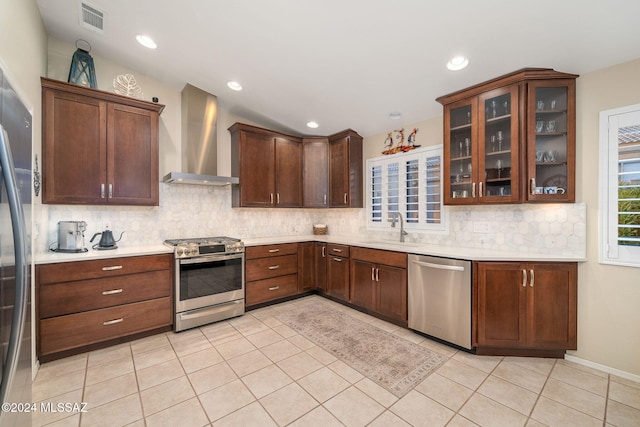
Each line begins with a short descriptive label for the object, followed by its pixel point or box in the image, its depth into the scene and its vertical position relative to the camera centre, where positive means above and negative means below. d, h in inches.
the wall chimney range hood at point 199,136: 137.0 +38.6
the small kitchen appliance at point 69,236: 103.8 -9.6
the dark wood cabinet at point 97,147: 100.3 +25.6
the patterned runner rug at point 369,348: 86.0 -52.2
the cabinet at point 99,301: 91.7 -33.6
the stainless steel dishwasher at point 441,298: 99.8 -34.1
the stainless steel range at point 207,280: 116.5 -31.6
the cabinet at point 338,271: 146.6 -33.6
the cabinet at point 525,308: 93.1 -33.9
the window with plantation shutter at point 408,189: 133.5 +11.3
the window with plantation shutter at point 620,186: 83.8 +7.7
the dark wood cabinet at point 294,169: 152.2 +25.1
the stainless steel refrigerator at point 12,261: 37.1 -7.2
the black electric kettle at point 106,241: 113.4 -12.8
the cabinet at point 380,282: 119.9 -33.8
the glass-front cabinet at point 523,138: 94.2 +26.4
